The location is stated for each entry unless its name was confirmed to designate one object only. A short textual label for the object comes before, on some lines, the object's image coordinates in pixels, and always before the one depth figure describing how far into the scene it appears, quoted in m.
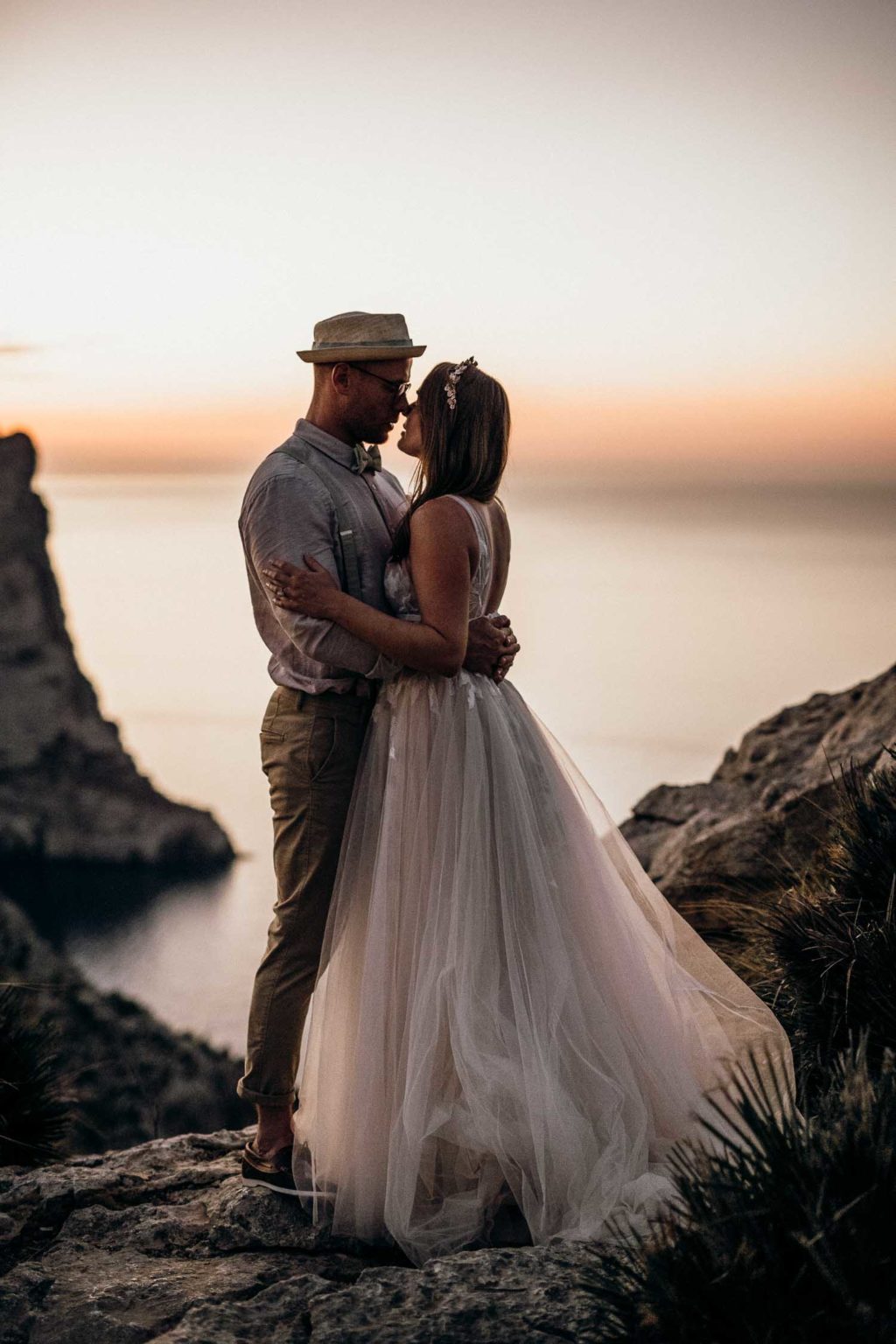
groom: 3.45
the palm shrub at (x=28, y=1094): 4.38
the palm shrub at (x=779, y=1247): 2.08
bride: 3.19
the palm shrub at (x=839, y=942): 3.77
